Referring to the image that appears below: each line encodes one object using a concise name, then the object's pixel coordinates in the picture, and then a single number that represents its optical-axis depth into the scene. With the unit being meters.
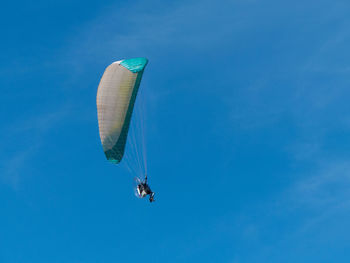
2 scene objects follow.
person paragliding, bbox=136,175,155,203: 149.38
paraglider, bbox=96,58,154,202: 149.00
